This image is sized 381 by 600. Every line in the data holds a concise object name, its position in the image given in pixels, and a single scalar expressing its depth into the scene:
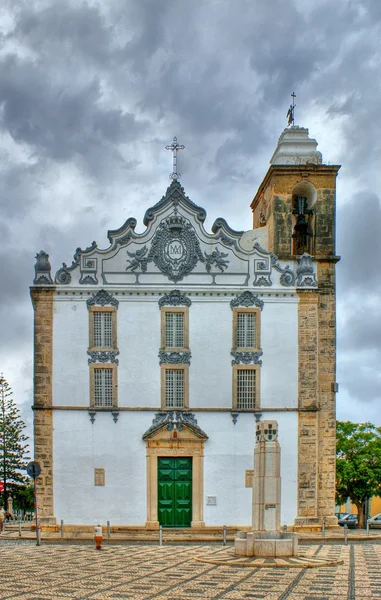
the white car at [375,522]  38.06
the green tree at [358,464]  39.81
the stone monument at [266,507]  18.91
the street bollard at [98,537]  21.55
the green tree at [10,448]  45.34
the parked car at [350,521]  40.62
